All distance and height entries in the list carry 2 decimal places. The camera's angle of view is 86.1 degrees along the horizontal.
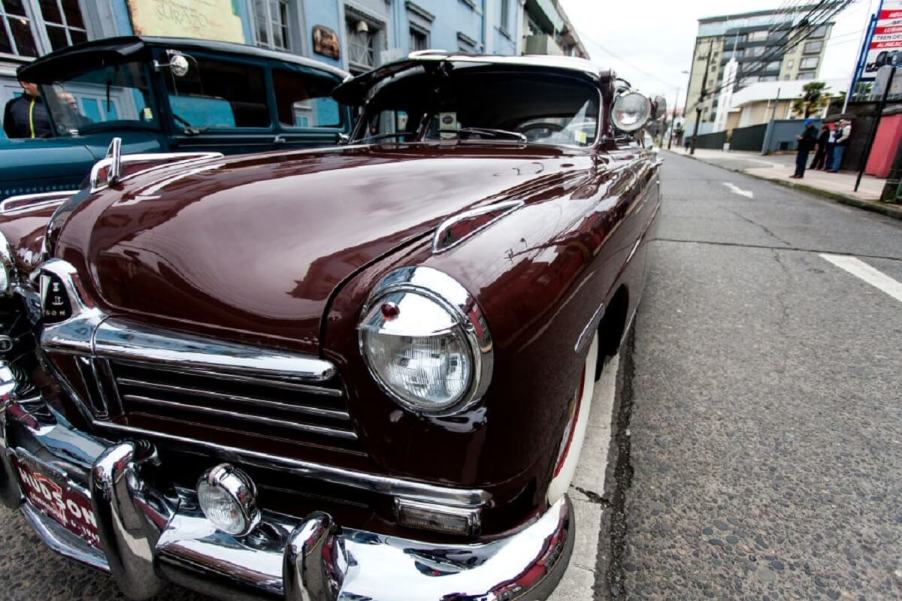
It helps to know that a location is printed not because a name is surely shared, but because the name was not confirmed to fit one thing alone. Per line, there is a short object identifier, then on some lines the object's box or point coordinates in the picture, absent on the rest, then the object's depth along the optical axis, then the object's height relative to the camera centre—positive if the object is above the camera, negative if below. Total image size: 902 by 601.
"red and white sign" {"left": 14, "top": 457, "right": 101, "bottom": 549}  1.12 -0.87
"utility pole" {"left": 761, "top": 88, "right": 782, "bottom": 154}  26.64 -0.76
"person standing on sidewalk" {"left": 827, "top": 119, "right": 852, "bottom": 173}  14.47 -0.59
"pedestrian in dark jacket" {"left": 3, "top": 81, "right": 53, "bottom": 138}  4.15 +0.07
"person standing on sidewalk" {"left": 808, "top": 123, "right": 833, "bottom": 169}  15.30 -0.86
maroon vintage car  0.89 -0.51
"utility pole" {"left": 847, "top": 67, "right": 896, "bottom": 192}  8.43 +0.19
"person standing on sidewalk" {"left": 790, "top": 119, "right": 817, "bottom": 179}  12.58 -0.71
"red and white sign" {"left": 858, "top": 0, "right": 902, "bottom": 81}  10.25 +1.79
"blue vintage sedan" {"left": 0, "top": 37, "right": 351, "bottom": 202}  3.12 +0.17
